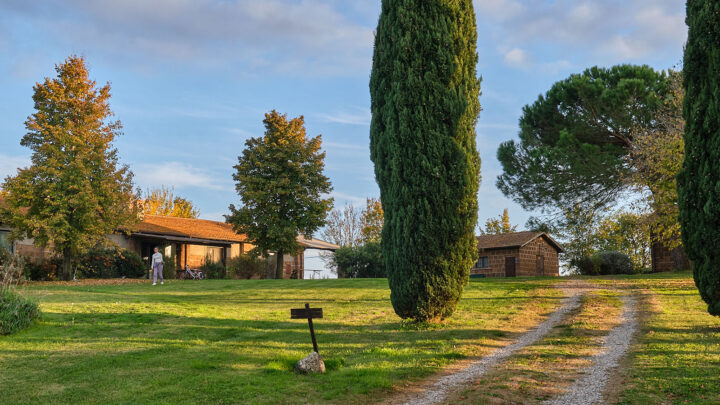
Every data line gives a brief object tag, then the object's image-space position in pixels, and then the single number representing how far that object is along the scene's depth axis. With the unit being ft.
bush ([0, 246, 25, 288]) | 36.19
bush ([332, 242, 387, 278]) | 104.83
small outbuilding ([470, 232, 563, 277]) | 117.19
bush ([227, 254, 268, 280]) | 103.56
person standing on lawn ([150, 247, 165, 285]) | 67.62
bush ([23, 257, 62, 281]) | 78.67
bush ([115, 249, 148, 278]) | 88.38
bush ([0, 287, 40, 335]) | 33.04
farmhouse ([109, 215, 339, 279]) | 97.25
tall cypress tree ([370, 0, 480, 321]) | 35.53
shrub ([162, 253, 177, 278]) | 91.91
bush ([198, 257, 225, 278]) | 101.55
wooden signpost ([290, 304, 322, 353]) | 27.58
